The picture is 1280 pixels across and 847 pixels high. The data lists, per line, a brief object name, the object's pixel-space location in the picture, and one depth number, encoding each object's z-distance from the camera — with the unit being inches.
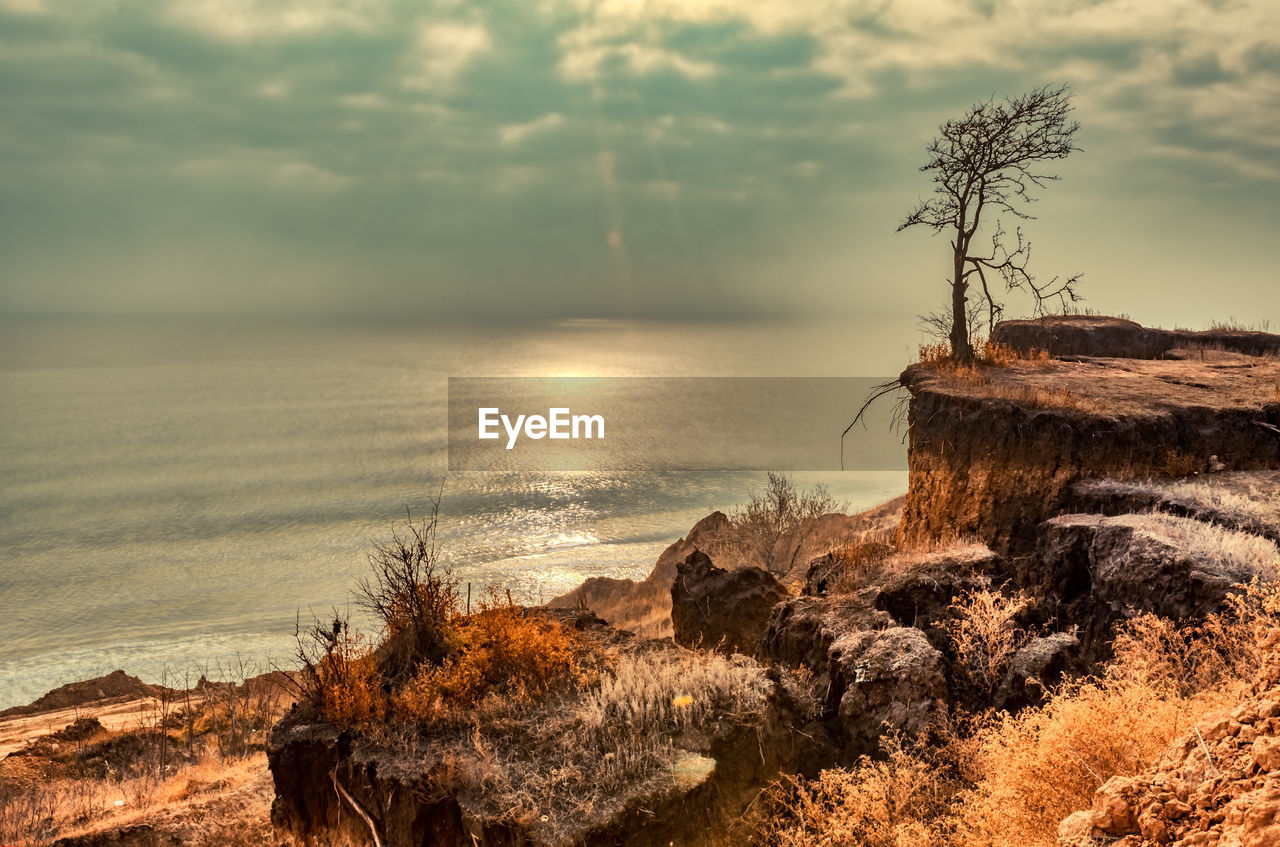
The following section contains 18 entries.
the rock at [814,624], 404.5
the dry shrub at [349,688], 328.2
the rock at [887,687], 338.6
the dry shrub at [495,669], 327.6
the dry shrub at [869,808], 272.2
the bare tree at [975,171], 729.6
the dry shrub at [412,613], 366.3
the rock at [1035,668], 354.9
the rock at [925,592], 433.7
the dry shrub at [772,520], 1418.6
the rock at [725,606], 563.5
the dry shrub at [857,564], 499.2
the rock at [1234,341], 906.1
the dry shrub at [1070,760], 225.9
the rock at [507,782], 267.1
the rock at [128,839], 355.9
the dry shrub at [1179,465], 524.7
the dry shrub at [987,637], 377.1
